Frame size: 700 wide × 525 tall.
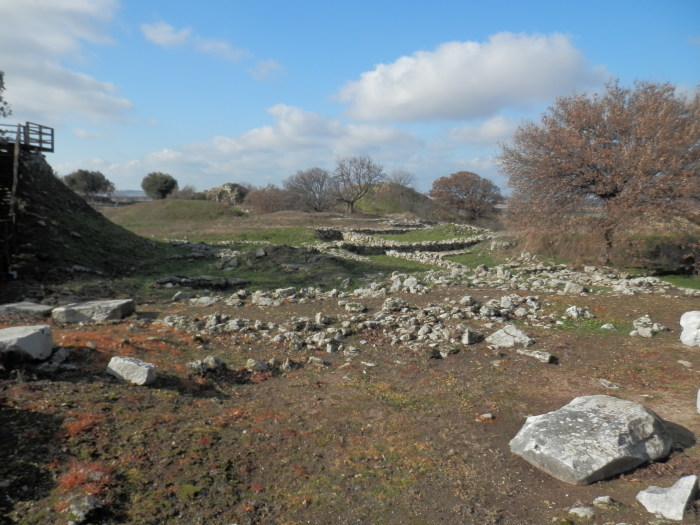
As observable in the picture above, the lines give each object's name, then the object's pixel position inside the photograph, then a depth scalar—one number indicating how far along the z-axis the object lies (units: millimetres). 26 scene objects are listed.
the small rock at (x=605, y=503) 4910
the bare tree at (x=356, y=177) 64625
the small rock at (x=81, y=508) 4530
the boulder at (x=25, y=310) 11812
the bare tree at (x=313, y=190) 63125
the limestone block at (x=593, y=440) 5484
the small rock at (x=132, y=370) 7785
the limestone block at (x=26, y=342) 7562
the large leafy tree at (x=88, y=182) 76250
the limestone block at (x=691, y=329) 9961
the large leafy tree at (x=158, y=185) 75750
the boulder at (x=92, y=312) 12000
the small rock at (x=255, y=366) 9180
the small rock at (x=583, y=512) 4762
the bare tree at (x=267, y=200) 59094
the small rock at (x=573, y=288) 15242
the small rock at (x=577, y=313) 12250
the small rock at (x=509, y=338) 10484
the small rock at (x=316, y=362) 9723
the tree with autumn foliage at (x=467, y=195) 58250
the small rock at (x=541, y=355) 9562
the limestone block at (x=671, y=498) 4570
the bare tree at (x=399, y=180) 79562
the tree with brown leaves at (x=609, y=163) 18375
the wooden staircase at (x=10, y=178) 17925
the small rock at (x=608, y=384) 8234
